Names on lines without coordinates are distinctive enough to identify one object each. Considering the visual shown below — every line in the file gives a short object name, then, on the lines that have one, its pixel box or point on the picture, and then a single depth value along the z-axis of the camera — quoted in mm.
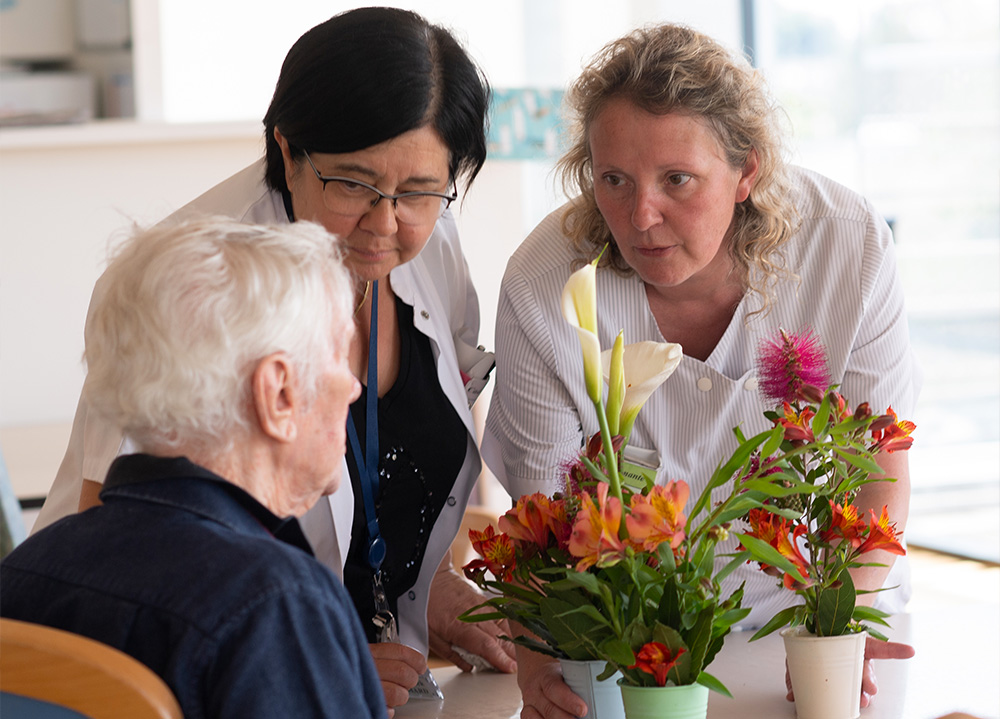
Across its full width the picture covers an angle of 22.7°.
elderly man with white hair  1933
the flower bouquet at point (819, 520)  2178
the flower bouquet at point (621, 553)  2066
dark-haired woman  2437
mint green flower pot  2102
